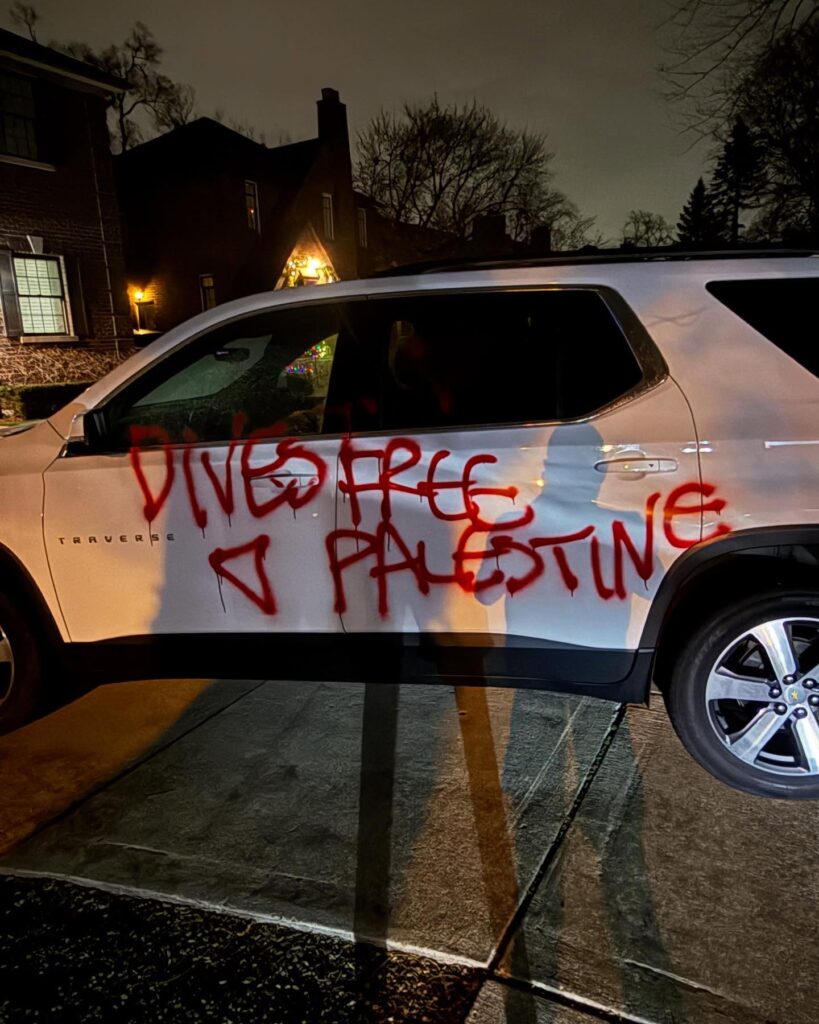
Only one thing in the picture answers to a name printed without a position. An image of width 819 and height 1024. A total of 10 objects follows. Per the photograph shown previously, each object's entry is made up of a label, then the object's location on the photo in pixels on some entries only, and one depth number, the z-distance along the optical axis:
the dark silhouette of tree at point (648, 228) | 45.84
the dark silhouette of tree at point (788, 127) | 14.81
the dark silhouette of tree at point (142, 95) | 33.66
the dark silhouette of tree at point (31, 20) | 29.12
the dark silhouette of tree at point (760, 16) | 6.91
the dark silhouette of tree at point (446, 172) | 28.77
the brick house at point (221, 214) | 25.39
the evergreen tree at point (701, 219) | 50.12
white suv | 2.54
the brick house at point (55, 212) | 14.20
